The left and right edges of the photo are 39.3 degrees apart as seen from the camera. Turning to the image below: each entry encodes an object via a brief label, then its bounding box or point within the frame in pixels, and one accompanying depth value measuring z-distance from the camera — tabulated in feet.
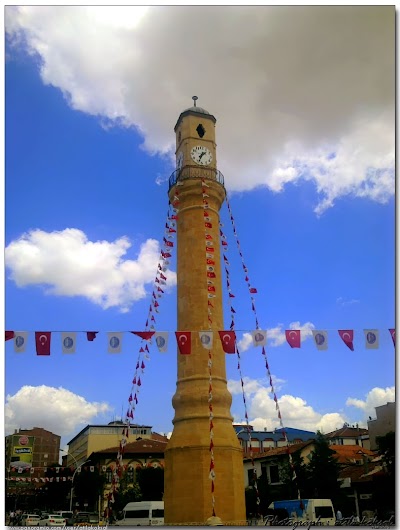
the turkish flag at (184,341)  51.16
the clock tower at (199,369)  56.90
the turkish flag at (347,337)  47.50
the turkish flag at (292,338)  47.39
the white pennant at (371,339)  47.52
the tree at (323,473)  83.82
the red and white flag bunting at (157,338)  46.55
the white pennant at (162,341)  49.26
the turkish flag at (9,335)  46.09
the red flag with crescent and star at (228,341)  50.72
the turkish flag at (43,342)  46.72
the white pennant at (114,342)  47.85
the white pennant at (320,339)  48.73
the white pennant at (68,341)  47.57
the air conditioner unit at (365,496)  86.38
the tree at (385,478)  67.77
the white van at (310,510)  66.80
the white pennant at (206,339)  50.88
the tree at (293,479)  87.86
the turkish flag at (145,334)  47.96
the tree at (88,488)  110.93
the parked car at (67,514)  86.33
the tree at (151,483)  104.68
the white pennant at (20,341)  46.32
